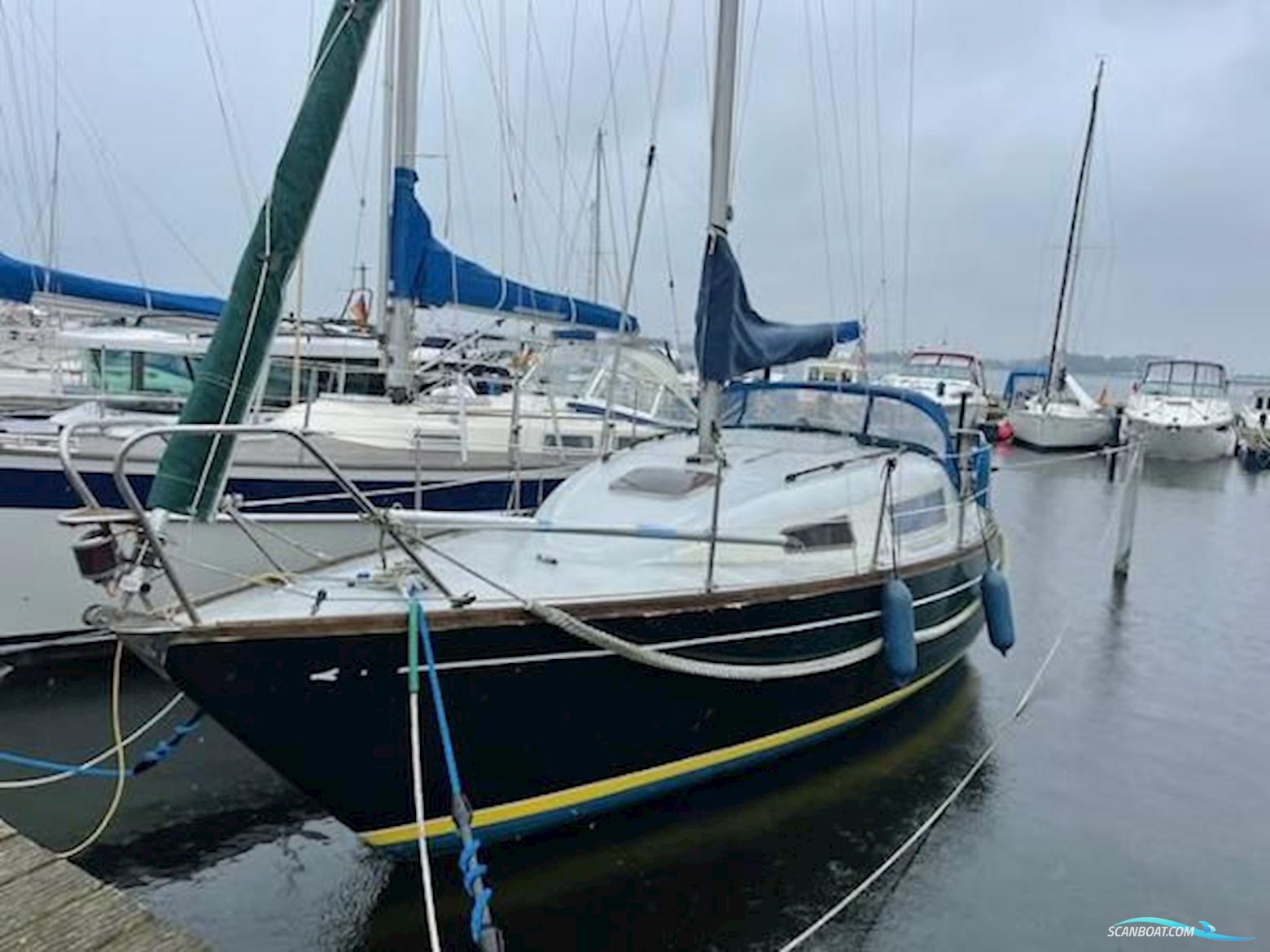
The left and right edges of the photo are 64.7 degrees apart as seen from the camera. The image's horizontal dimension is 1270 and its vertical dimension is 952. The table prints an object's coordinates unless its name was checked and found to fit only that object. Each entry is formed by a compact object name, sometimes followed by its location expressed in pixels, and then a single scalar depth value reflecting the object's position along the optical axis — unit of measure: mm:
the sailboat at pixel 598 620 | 4344
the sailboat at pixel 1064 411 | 32312
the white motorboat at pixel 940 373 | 35312
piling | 13109
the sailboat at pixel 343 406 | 7848
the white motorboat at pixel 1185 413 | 30828
